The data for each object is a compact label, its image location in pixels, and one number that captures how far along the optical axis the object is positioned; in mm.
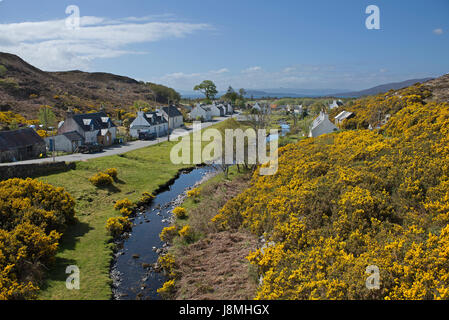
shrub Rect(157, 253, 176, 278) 16438
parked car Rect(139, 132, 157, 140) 61188
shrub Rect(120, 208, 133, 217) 25184
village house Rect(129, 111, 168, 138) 62784
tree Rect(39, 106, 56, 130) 57834
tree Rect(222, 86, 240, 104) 164875
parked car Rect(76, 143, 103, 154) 45000
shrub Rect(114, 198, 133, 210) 26281
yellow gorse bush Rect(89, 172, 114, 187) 30994
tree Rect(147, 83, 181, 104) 151500
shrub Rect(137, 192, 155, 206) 28562
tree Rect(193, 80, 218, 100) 155600
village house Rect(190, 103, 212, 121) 101544
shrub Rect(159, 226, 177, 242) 20906
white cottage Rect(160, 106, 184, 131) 79125
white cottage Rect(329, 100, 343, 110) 98875
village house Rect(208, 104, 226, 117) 115394
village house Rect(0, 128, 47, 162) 35719
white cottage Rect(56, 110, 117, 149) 49625
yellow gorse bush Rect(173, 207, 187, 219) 24719
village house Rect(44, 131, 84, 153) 45188
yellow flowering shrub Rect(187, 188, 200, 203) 29062
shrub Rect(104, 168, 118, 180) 33406
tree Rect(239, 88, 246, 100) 166425
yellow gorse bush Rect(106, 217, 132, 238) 21709
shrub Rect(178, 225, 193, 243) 20312
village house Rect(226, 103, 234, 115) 125238
